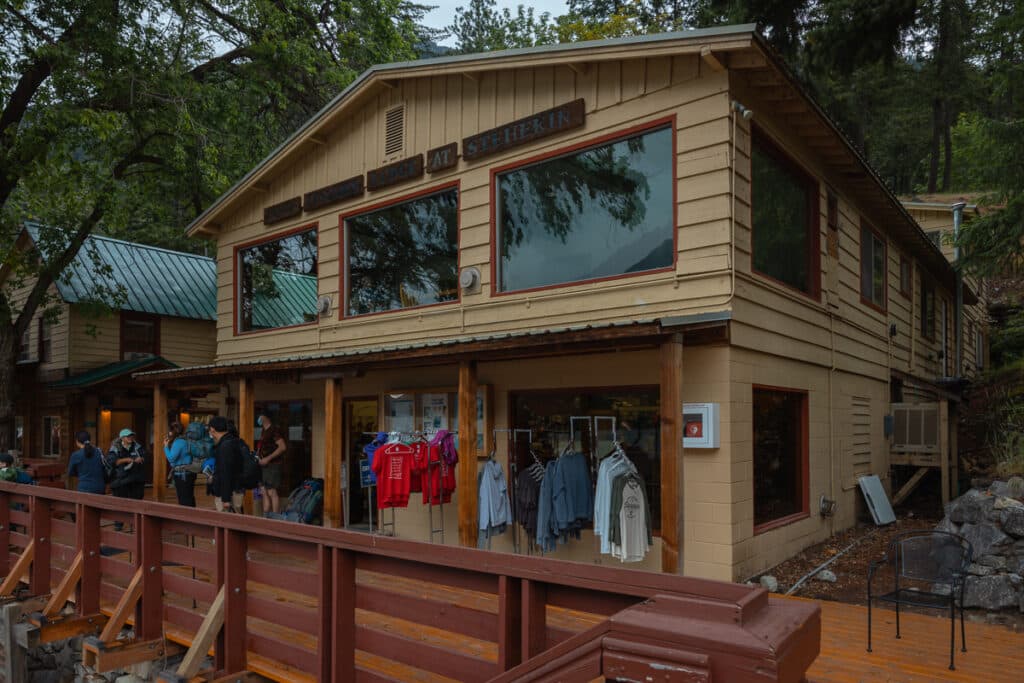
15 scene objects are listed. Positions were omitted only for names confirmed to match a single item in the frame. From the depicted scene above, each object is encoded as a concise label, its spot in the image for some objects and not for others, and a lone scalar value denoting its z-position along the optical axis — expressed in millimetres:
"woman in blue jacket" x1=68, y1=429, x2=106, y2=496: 10203
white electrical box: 7207
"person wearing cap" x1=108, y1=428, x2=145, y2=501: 10805
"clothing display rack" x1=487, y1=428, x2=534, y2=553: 8727
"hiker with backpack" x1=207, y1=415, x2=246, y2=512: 8164
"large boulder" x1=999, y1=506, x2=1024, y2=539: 6605
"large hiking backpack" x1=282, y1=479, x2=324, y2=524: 10867
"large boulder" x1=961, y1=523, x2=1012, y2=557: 6707
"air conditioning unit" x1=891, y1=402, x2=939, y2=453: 12125
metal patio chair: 5434
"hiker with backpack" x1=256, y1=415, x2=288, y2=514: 11055
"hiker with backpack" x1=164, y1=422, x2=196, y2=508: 10613
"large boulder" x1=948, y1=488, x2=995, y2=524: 7035
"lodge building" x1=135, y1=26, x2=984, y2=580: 7375
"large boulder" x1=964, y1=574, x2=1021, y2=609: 6391
